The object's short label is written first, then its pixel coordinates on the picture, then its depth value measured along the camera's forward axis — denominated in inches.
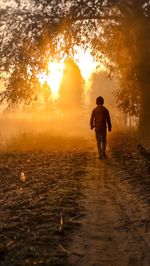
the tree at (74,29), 964.0
